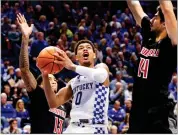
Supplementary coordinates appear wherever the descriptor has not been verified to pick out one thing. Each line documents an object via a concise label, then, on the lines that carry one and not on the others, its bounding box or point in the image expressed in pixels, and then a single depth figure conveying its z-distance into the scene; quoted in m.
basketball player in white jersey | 5.65
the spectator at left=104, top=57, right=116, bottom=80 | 15.80
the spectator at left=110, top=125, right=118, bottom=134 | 11.26
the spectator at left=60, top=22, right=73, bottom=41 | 17.57
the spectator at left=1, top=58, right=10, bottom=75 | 14.56
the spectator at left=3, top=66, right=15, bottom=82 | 14.04
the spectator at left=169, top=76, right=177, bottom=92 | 15.24
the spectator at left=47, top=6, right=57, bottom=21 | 18.77
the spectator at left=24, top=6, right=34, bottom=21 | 18.14
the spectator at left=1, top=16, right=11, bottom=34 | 16.62
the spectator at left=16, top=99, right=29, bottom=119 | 12.30
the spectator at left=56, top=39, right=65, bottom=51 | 16.00
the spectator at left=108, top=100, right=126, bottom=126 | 13.06
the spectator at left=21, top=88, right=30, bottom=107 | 13.22
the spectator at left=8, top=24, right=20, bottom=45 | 16.16
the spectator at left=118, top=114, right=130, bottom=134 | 11.95
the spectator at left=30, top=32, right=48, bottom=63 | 15.05
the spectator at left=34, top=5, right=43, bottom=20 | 18.43
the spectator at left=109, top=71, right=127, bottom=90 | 14.74
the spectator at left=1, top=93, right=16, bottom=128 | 12.48
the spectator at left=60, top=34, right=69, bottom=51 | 16.50
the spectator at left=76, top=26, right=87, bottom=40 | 17.78
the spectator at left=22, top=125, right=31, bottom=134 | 11.04
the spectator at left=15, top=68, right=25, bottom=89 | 13.61
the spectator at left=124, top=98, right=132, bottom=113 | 13.27
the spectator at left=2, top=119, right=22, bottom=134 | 11.26
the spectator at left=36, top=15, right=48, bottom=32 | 17.73
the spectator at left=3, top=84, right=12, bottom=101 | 13.11
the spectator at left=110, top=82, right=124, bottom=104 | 14.09
